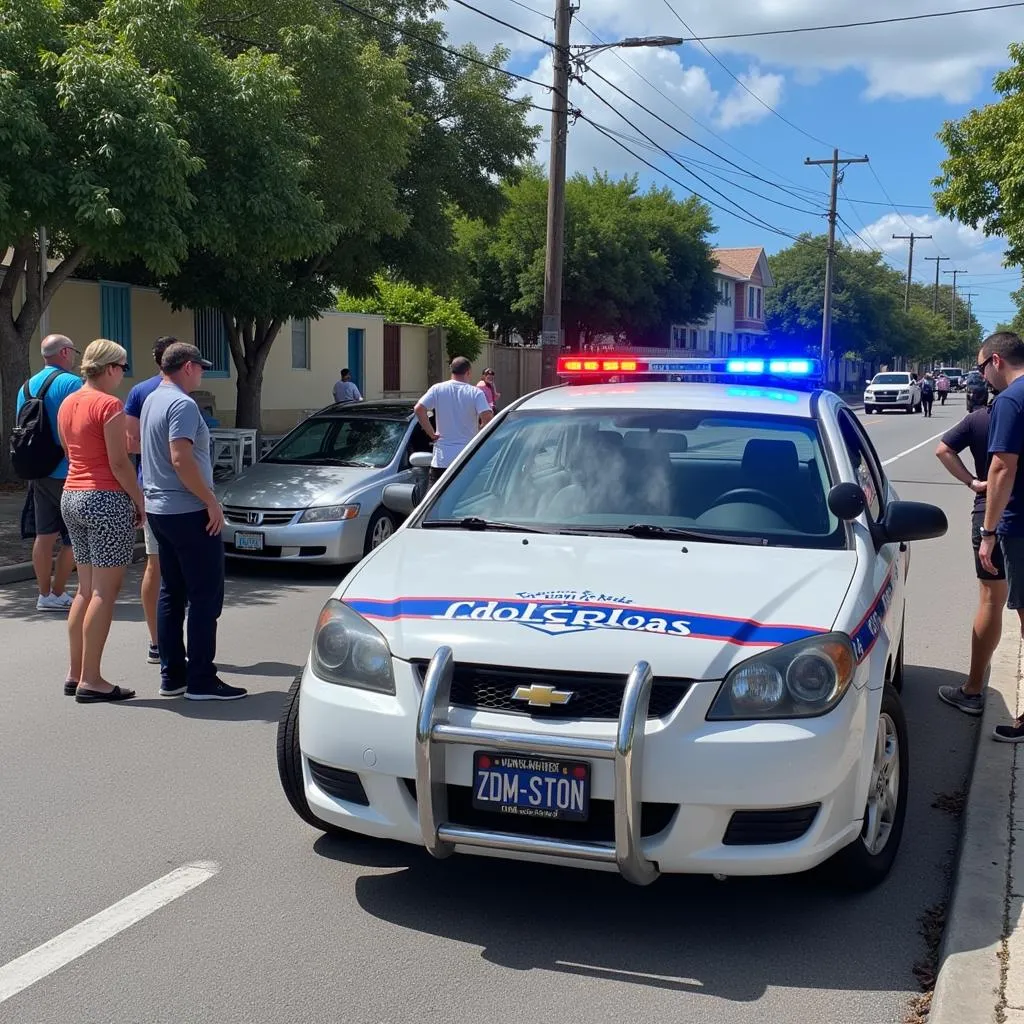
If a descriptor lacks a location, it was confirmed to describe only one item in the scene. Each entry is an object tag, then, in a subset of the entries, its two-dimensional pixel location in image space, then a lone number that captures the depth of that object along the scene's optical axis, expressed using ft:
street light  65.62
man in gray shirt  20.94
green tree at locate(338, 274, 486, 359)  117.50
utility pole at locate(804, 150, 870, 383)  151.64
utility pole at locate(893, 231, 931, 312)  314.96
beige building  69.41
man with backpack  28.09
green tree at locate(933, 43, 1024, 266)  74.43
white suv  169.27
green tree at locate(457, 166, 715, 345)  152.35
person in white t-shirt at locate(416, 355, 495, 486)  35.45
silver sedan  34.17
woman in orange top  21.54
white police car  11.90
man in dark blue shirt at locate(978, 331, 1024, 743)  18.65
